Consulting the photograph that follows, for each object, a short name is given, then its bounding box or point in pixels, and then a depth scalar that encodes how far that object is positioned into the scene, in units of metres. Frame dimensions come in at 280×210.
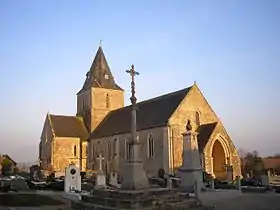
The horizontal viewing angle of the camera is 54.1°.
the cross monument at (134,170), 10.85
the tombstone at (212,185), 17.91
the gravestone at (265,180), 19.52
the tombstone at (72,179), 18.16
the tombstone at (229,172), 22.90
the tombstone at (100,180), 18.87
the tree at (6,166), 44.98
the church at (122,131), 25.62
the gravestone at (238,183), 17.12
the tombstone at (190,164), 16.97
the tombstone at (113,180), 20.82
